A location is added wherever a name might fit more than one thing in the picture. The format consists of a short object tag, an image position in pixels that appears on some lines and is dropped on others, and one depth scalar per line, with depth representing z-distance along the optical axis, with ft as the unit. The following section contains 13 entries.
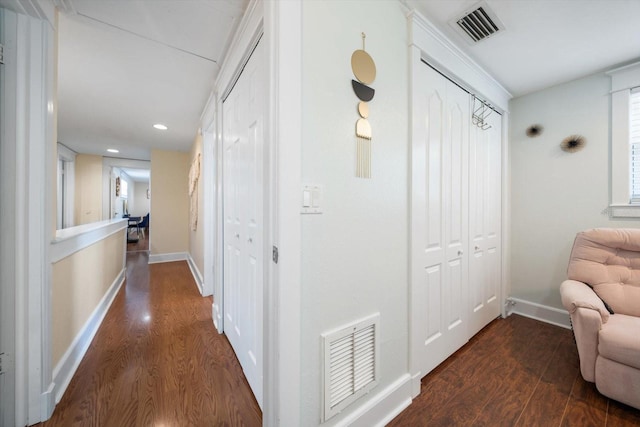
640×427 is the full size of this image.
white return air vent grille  3.42
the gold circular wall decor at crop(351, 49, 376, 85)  3.73
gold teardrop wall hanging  3.75
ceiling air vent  4.78
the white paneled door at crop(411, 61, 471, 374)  4.83
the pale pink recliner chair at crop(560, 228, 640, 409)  4.29
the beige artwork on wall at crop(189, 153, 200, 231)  11.16
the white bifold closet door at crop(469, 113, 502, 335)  6.65
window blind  6.39
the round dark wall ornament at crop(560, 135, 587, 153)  7.16
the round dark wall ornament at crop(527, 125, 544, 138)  7.88
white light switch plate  3.20
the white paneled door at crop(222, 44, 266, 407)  4.42
